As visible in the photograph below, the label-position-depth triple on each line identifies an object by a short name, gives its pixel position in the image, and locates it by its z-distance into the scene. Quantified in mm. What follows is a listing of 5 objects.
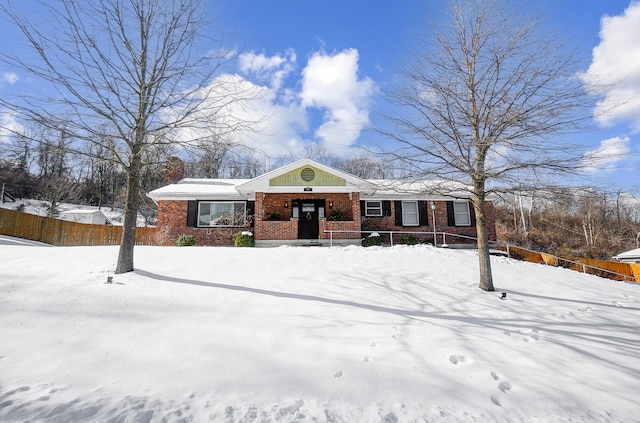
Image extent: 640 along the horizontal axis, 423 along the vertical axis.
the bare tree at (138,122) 6172
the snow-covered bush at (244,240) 13938
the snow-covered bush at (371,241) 14383
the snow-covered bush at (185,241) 14039
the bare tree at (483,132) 6441
